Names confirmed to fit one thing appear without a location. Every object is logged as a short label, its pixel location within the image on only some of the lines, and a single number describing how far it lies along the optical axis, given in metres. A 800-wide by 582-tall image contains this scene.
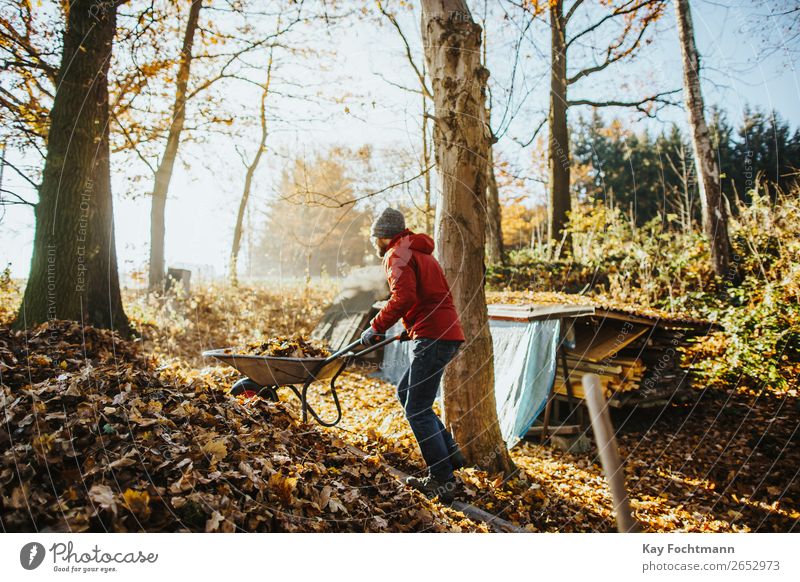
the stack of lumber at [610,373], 5.28
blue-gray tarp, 4.77
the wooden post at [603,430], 1.55
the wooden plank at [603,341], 5.17
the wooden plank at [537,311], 4.68
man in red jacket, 3.11
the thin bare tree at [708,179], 6.16
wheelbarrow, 3.37
